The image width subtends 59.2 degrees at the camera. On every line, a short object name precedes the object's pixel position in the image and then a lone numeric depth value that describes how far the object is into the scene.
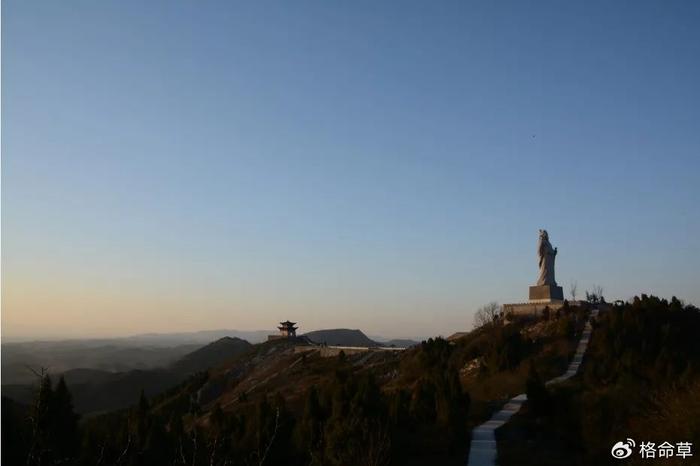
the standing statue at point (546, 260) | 39.94
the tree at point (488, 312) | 58.38
